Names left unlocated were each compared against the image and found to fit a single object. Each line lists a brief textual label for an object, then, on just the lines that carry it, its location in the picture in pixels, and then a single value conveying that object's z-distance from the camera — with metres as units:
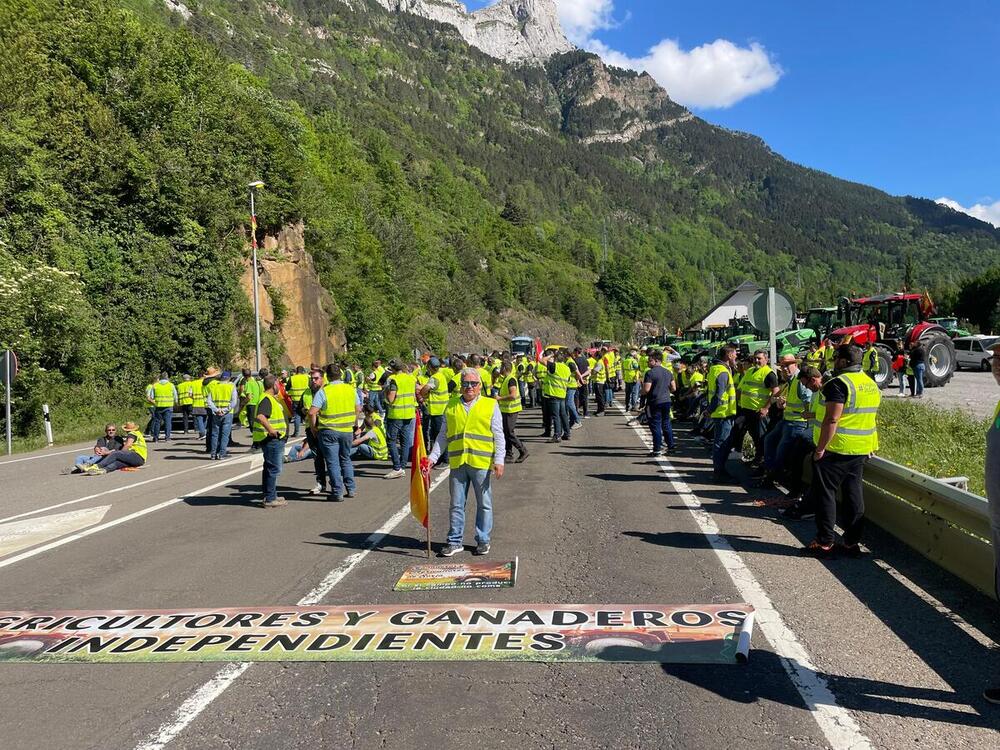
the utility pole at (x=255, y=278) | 31.85
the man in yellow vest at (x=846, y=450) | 6.77
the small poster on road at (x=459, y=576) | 6.28
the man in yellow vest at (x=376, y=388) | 17.42
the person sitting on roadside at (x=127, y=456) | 14.52
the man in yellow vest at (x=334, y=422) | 10.19
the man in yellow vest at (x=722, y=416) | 11.07
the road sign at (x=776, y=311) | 13.30
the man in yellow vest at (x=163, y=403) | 19.39
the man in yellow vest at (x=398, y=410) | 12.57
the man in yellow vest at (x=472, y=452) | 7.48
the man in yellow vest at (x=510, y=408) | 13.30
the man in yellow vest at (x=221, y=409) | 15.67
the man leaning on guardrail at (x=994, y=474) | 4.09
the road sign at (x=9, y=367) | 18.80
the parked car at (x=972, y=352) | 36.36
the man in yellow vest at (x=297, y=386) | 16.44
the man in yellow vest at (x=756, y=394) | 10.88
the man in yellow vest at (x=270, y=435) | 9.98
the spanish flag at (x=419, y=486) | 7.49
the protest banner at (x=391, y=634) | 4.84
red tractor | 21.66
